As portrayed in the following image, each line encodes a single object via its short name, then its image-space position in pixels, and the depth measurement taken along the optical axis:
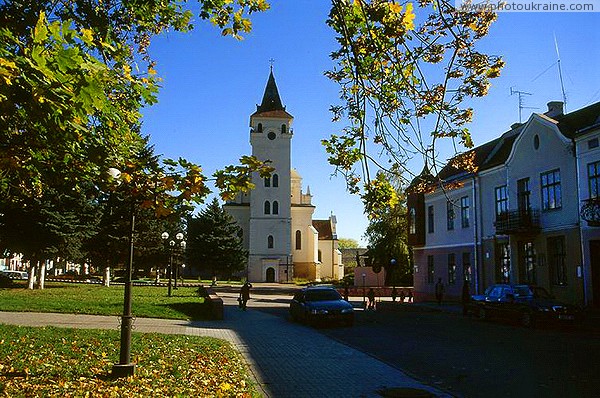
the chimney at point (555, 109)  29.75
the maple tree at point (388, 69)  6.12
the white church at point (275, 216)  74.56
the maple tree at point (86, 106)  4.68
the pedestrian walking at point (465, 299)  25.96
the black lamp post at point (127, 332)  8.80
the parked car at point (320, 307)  20.38
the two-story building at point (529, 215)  23.23
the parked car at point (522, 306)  19.52
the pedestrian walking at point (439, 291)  33.22
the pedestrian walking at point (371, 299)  29.67
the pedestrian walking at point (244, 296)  28.72
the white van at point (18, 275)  62.93
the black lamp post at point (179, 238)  33.04
